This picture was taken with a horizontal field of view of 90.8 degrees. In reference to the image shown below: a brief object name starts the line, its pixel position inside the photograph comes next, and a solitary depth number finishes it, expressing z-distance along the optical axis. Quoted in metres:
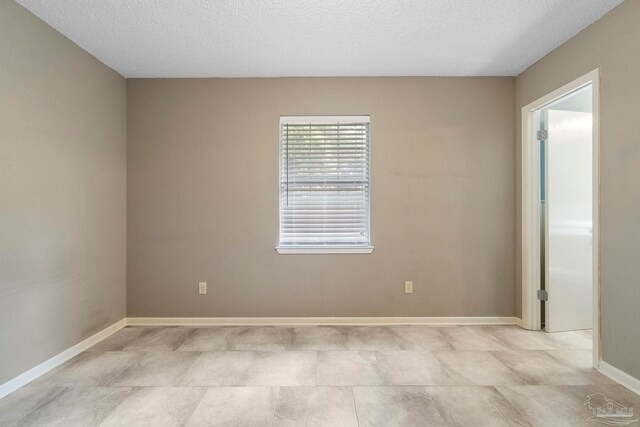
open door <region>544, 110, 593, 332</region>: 3.00
